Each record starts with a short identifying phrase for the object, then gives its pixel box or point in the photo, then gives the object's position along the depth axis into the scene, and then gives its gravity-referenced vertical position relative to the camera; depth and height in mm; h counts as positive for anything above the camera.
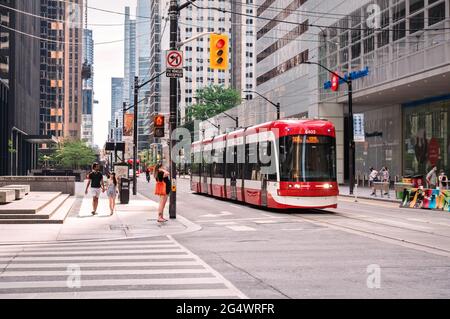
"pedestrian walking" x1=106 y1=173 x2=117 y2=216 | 24886 -862
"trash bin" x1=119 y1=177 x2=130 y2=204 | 31016 -1118
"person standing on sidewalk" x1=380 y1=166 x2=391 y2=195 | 42219 -560
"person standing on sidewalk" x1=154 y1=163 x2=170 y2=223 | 21016 -571
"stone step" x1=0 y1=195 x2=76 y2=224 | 20344 -1621
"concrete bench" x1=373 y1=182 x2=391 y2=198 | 38969 -1129
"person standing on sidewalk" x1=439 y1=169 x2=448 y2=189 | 36812 -729
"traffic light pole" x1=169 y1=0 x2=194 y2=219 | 21734 +2467
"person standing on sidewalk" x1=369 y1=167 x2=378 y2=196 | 44494 -583
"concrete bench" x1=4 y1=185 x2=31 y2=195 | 31797 -942
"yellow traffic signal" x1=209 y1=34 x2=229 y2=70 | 21312 +3930
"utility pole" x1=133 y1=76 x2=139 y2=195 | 39244 +1914
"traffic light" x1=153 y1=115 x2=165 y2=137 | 28844 +1941
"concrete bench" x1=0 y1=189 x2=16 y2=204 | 24328 -1013
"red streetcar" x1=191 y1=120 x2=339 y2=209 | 24281 +144
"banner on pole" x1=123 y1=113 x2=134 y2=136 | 39672 +2767
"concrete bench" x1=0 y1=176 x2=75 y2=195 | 39781 -816
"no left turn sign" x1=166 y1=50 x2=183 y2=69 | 22297 +3759
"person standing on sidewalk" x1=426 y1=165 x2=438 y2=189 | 35825 -655
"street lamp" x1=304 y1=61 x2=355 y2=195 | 43281 +1738
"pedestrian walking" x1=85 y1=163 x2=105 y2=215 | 24281 -498
